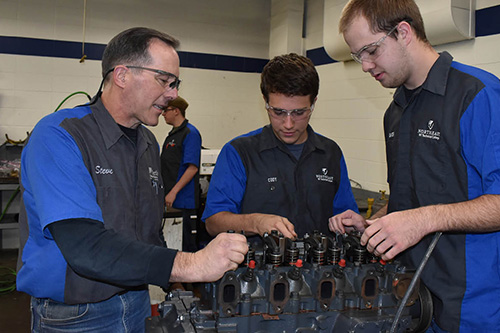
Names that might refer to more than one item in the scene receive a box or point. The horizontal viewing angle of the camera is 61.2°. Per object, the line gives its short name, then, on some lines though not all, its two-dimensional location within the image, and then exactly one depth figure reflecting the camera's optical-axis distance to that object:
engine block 1.03
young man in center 1.67
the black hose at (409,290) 1.04
